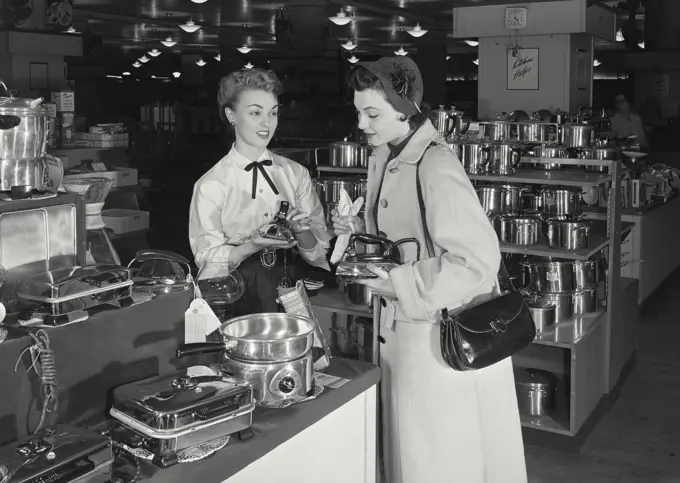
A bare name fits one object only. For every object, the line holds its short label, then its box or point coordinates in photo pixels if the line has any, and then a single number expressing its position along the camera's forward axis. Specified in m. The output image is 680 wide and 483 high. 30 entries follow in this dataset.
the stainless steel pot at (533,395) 4.39
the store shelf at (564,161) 4.77
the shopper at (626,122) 11.91
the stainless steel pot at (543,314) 4.34
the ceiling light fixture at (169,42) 21.78
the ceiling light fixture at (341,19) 15.05
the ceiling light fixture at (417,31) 17.43
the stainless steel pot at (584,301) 4.57
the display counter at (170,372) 1.79
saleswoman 3.12
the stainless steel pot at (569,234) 4.41
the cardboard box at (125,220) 8.91
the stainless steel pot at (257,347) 1.96
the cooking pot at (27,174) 1.96
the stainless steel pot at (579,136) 6.18
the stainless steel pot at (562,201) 4.75
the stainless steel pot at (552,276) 4.45
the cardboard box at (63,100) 9.65
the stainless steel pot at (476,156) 5.00
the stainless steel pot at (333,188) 4.79
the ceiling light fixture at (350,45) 20.81
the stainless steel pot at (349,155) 5.24
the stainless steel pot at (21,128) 1.93
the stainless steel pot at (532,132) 6.15
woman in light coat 2.43
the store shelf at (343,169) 5.19
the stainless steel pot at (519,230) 4.55
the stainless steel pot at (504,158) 4.93
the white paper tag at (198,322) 2.25
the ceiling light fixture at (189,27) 18.19
